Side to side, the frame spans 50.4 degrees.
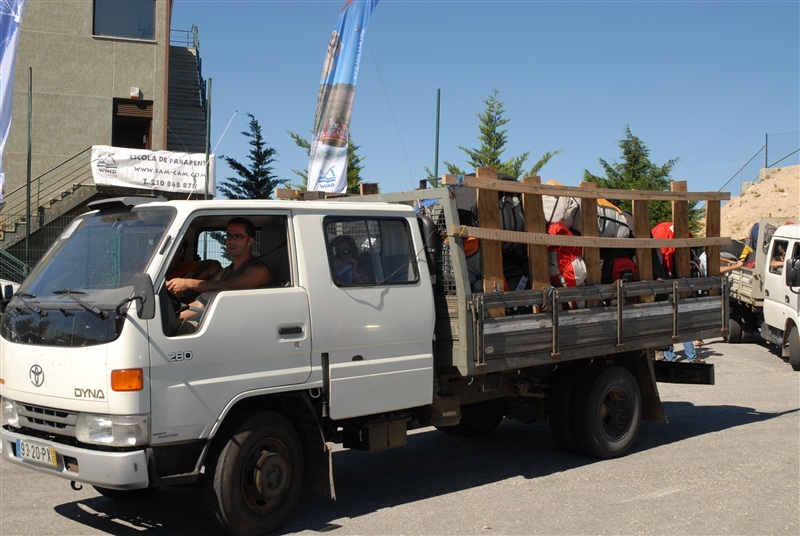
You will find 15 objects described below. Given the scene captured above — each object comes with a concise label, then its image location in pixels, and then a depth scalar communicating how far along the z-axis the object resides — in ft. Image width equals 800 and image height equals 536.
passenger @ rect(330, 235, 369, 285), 20.34
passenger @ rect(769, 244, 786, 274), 49.88
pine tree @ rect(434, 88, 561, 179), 74.18
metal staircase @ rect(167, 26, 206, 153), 83.56
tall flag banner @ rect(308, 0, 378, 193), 40.65
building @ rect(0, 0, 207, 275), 75.00
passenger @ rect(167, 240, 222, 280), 19.79
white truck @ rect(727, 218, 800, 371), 46.44
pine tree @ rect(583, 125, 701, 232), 78.23
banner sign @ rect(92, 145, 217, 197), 63.21
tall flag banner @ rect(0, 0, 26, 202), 44.52
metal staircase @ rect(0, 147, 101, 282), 56.80
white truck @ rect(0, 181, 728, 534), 17.26
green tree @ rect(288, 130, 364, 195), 71.15
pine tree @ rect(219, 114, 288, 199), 75.36
